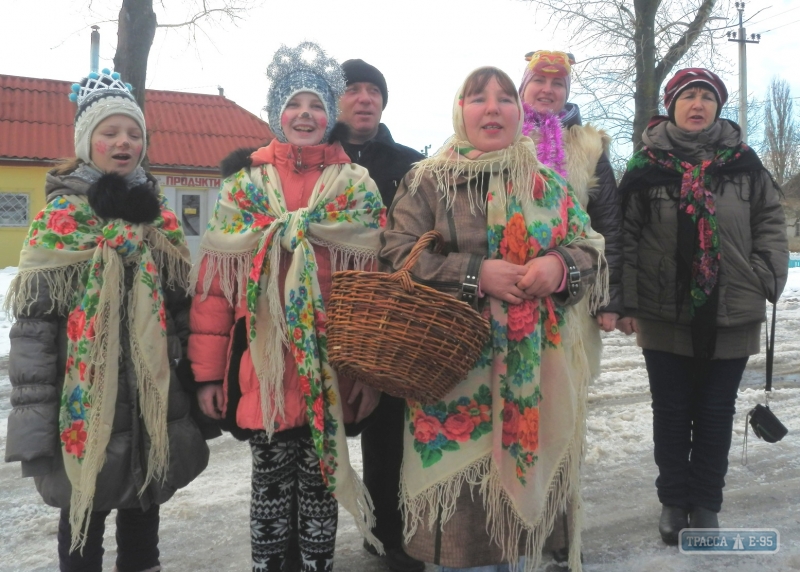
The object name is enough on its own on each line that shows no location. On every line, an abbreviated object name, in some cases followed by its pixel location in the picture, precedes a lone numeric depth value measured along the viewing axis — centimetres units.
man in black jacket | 292
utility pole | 2309
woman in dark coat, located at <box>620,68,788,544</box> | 290
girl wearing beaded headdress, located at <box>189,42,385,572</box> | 232
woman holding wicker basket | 214
